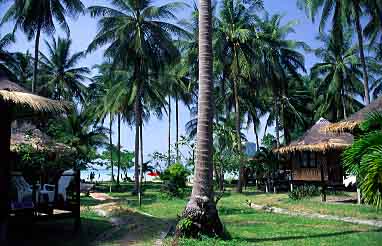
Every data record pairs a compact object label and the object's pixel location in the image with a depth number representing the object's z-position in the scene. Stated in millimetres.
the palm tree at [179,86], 32156
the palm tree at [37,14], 24766
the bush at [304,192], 20244
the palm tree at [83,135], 31141
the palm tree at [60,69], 37781
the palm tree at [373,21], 22672
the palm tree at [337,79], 36750
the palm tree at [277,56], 32094
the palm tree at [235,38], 27438
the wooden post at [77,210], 11077
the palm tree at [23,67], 32094
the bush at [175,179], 23766
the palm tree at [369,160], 6977
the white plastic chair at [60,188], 10781
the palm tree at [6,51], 27822
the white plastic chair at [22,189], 9945
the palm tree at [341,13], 23047
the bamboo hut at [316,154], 24797
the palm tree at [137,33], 26734
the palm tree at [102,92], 30466
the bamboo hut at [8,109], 9109
